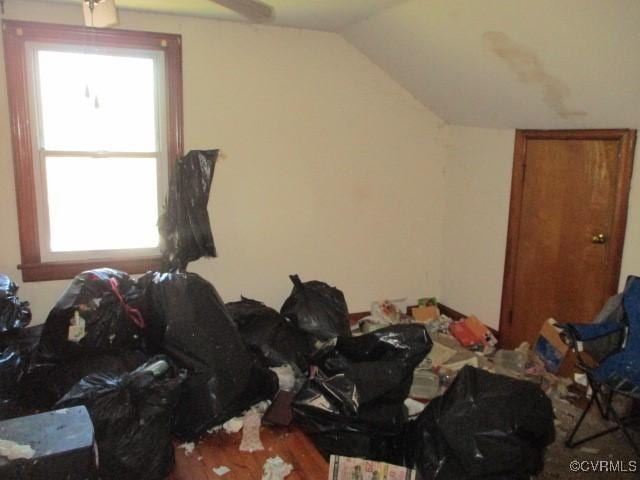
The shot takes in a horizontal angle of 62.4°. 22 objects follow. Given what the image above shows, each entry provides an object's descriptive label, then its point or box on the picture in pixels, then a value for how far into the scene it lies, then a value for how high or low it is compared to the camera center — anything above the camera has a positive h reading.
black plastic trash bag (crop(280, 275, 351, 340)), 3.19 -0.95
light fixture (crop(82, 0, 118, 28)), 1.84 +0.48
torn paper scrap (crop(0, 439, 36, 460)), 1.56 -0.89
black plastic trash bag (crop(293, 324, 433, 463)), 2.17 -1.01
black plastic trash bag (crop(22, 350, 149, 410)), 2.44 -1.02
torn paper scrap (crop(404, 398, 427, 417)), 2.66 -1.27
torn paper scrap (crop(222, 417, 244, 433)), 2.37 -1.21
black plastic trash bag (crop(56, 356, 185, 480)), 1.95 -1.01
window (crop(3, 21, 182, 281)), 2.97 +0.06
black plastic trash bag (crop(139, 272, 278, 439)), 2.31 -0.90
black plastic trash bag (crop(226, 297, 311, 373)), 2.98 -1.05
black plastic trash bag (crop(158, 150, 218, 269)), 3.28 -0.35
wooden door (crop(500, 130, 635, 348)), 2.79 -0.38
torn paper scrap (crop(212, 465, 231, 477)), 2.11 -1.26
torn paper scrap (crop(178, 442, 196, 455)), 2.24 -1.25
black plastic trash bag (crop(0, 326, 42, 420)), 2.33 -1.00
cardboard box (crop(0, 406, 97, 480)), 1.55 -0.90
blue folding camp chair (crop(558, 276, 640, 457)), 2.36 -0.84
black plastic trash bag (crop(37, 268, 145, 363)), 2.44 -0.80
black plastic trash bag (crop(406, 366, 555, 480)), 1.92 -1.01
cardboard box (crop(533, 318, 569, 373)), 3.10 -1.11
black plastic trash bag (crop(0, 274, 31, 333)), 2.49 -0.77
